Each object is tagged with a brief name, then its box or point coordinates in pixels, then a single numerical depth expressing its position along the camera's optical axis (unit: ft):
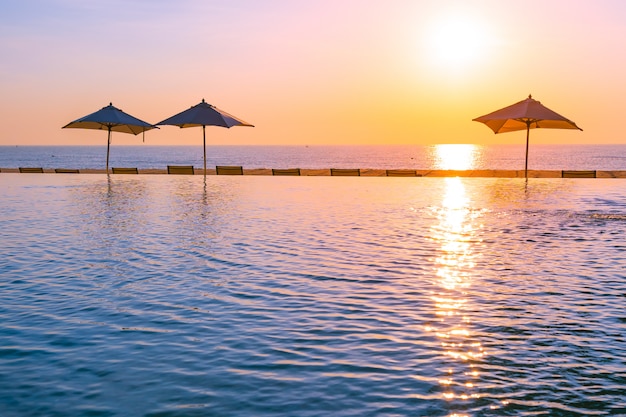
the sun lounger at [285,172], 125.49
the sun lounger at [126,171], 127.24
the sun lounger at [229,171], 122.42
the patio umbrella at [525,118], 104.12
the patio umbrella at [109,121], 115.85
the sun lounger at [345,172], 122.21
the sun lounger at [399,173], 120.83
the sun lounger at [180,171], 120.97
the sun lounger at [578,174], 111.45
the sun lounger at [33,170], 133.28
